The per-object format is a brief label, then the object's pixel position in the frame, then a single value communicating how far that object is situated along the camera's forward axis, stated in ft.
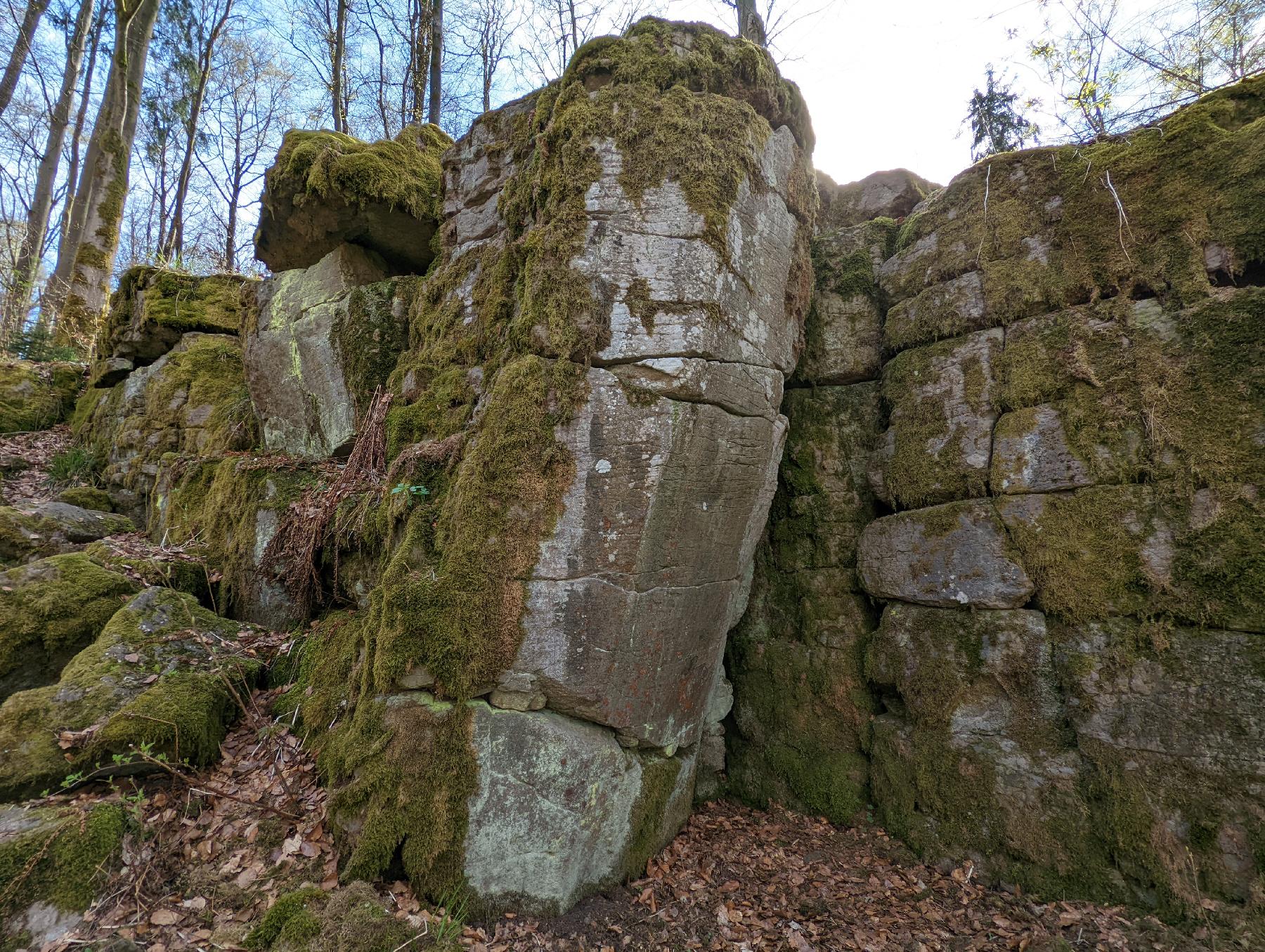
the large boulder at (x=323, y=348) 17.98
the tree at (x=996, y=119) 29.19
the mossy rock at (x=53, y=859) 8.68
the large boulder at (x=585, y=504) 11.03
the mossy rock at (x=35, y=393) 28.94
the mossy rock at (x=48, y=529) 17.12
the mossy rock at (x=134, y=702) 10.86
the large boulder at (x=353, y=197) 18.24
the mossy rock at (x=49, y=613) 13.28
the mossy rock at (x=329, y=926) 8.93
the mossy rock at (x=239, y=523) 16.40
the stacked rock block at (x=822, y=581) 15.30
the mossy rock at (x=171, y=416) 22.63
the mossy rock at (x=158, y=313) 25.95
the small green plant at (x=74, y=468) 24.85
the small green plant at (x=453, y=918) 9.64
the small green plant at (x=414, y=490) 13.15
